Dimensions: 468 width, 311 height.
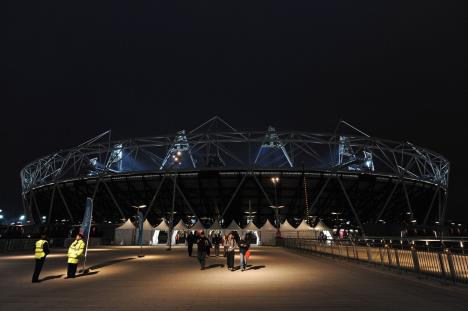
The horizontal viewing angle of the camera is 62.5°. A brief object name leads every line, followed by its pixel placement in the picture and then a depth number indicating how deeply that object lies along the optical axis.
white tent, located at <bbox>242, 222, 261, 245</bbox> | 48.75
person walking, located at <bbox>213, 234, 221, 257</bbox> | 25.17
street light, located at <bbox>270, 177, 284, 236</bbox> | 60.43
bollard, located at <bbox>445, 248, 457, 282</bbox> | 10.64
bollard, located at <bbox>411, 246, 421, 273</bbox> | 12.72
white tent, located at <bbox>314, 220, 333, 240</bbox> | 44.49
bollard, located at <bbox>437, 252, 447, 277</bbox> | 11.06
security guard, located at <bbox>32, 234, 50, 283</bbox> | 11.88
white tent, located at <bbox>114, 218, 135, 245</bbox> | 48.38
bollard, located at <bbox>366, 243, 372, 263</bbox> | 16.88
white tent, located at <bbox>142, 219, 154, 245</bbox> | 49.84
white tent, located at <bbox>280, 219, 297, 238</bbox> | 46.18
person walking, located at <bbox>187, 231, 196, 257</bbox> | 25.03
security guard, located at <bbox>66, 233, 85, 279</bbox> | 12.52
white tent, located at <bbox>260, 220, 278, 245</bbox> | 48.19
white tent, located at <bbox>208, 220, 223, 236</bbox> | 49.66
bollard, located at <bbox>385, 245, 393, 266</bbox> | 14.66
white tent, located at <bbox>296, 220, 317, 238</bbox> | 43.34
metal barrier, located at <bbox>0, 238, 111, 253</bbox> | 30.27
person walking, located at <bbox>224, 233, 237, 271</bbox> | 15.22
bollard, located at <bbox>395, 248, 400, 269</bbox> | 14.07
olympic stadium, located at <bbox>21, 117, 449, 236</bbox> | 60.41
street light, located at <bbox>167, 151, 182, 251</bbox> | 48.52
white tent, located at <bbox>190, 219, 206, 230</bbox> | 50.32
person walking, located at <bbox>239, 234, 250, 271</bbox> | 15.12
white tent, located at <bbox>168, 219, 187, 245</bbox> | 49.63
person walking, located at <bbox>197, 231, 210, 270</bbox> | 15.92
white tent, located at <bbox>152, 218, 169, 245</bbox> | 49.78
